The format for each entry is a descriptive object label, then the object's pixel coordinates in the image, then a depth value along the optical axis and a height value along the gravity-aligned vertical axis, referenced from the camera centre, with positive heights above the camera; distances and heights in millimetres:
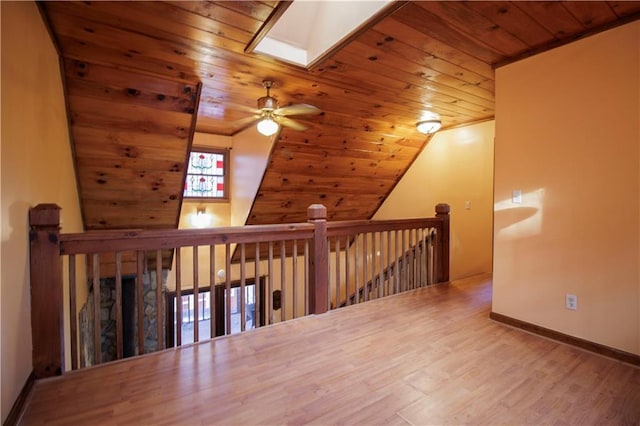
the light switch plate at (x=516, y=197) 2807 +77
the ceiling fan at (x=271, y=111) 2944 +908
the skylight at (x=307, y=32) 2334 +1356
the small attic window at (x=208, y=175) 5363 +565
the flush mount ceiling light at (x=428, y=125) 4289 +1092
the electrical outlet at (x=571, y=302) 2483 -748
